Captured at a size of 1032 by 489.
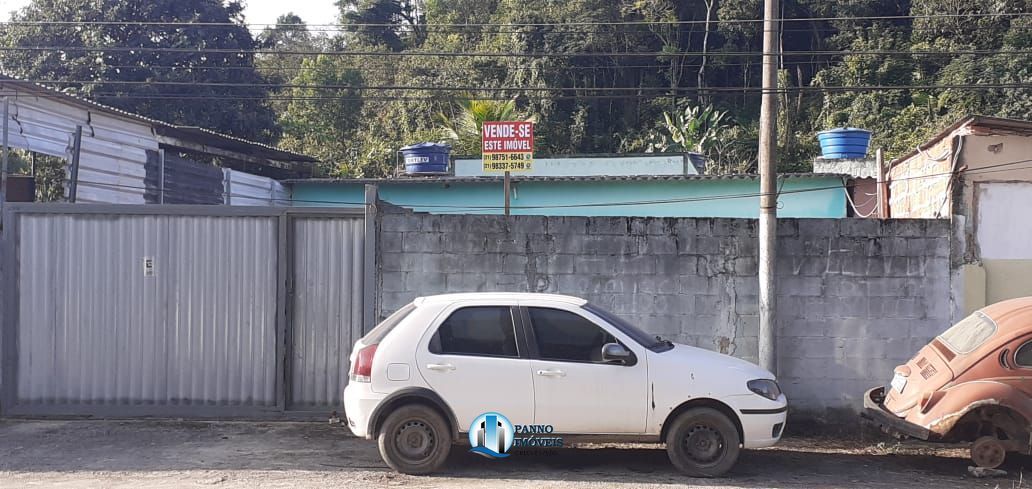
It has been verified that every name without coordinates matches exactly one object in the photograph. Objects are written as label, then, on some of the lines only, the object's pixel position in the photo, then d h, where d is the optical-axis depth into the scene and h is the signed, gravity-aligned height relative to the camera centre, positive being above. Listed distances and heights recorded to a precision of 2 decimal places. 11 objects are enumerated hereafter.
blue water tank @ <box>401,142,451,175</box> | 21.83 +2.23
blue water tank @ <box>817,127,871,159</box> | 20.39 +2.56
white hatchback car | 7.28 -1.20
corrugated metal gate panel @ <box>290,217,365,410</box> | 9.68 -0.62
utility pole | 9.41 +0.36
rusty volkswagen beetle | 7.47 -1.20
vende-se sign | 13.50 +1.74
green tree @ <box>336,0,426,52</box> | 46.03 +11.99
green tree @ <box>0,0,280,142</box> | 31.09 +6.66
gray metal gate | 9.60 -0.65
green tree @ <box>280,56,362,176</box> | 35.91 +5.46
